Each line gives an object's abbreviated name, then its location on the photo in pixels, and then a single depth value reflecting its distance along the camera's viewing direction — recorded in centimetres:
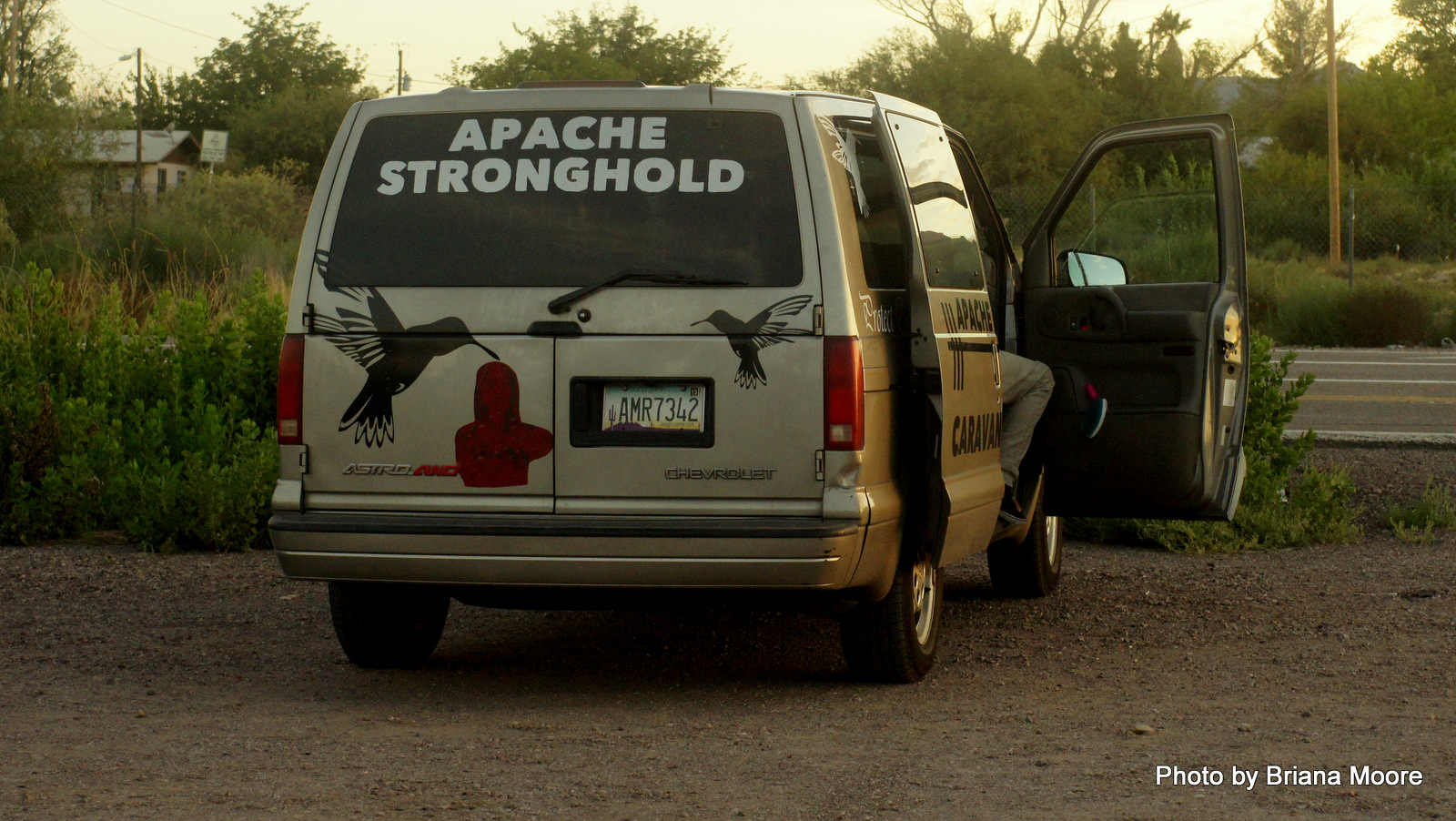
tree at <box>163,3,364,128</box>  7288
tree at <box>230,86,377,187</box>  6344
